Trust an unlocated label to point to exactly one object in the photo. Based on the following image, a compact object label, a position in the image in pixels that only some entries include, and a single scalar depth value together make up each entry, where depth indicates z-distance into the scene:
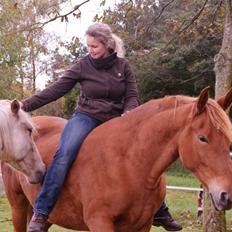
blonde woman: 4.32
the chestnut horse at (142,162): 3.47
